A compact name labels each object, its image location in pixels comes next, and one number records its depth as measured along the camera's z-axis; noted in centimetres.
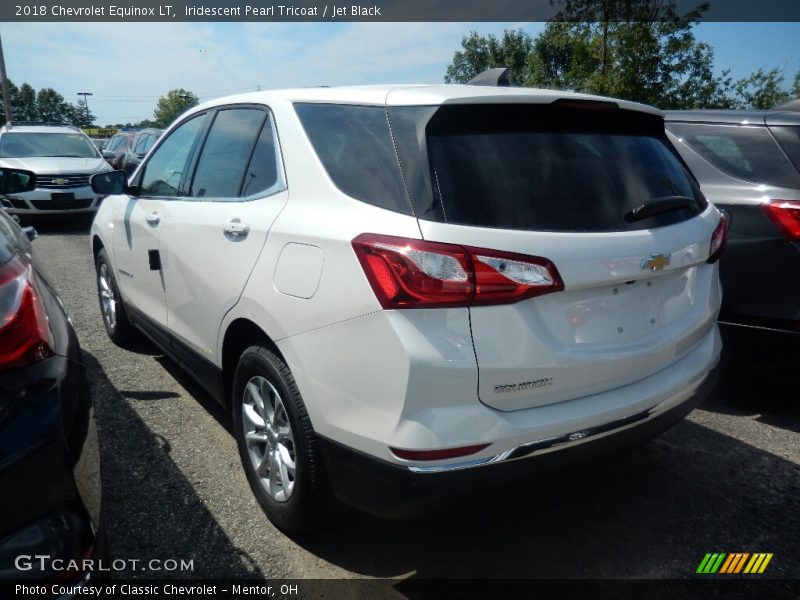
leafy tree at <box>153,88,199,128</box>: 10275
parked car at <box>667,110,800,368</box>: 345
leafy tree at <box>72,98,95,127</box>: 9374
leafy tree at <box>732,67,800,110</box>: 2519
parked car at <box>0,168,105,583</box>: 151
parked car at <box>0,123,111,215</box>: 1055
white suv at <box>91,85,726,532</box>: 184
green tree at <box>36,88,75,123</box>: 9106
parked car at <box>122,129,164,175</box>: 1433
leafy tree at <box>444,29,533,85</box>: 4712
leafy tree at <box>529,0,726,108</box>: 1686
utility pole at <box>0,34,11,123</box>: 2605
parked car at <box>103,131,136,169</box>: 1683
